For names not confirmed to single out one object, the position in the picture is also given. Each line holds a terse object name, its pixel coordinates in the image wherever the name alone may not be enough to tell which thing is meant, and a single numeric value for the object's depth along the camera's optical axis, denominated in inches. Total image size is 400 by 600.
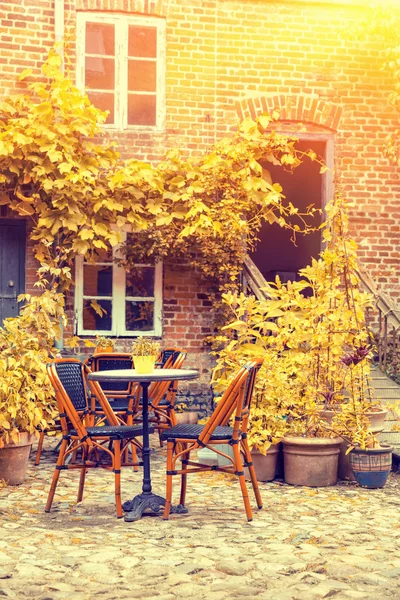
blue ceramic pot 245.1
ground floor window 372.2
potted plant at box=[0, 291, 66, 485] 241.6
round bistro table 201.0
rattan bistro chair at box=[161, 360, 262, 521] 196.4
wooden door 369.1
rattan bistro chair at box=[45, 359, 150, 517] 204.4
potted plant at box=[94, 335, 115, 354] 320.5
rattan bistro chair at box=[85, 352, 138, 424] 279.3
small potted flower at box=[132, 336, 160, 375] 210.8
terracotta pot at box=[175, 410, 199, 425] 356.2
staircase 320.2
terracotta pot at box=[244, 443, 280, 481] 252.4
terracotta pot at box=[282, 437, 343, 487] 246.8
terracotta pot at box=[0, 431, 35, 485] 243.1
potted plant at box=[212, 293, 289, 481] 249.0
